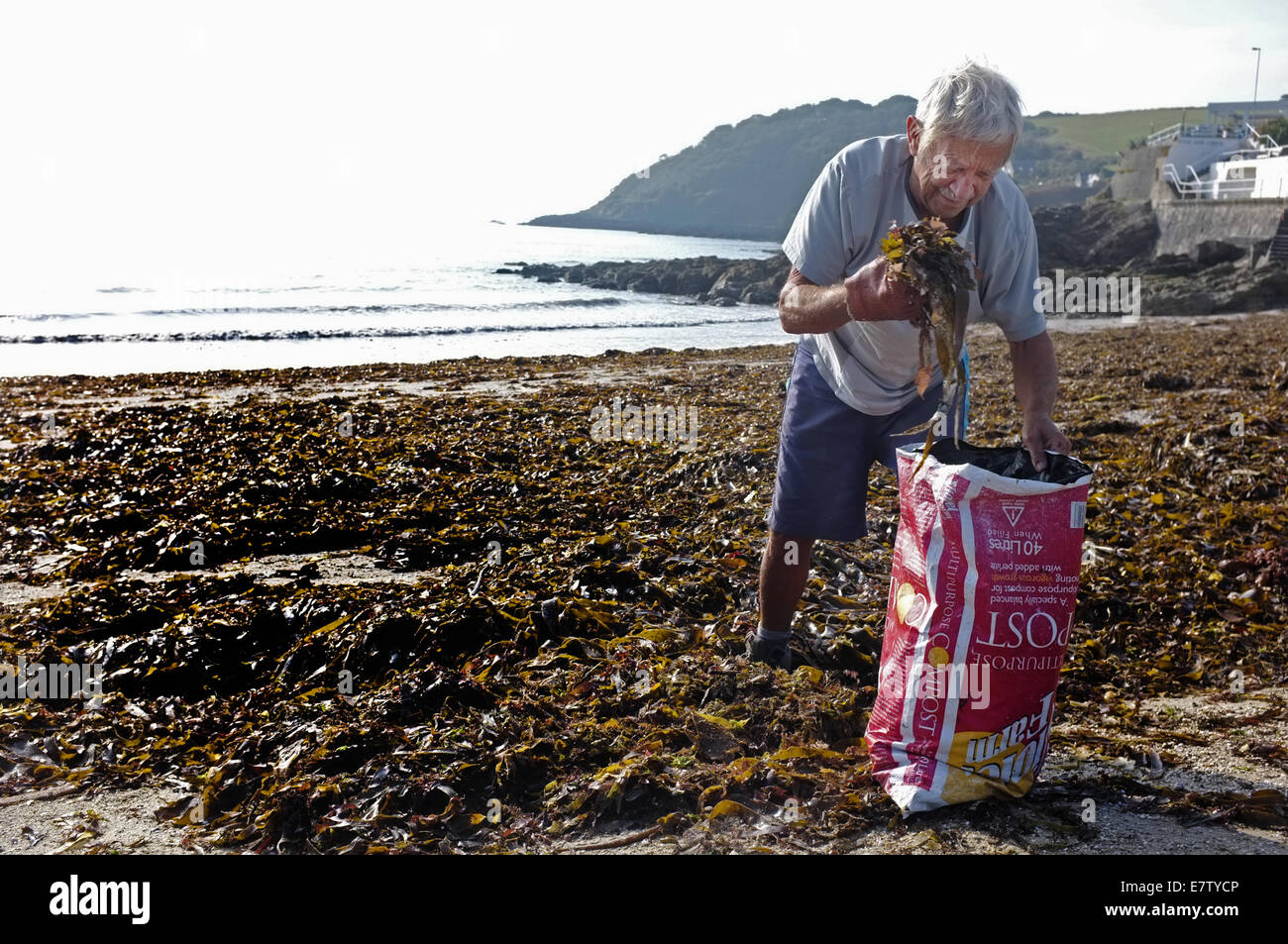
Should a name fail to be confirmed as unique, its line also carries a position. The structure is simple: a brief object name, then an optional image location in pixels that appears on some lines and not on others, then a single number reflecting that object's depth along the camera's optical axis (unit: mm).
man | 2266
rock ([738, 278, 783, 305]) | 32938
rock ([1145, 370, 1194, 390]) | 9109
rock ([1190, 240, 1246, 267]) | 27078
